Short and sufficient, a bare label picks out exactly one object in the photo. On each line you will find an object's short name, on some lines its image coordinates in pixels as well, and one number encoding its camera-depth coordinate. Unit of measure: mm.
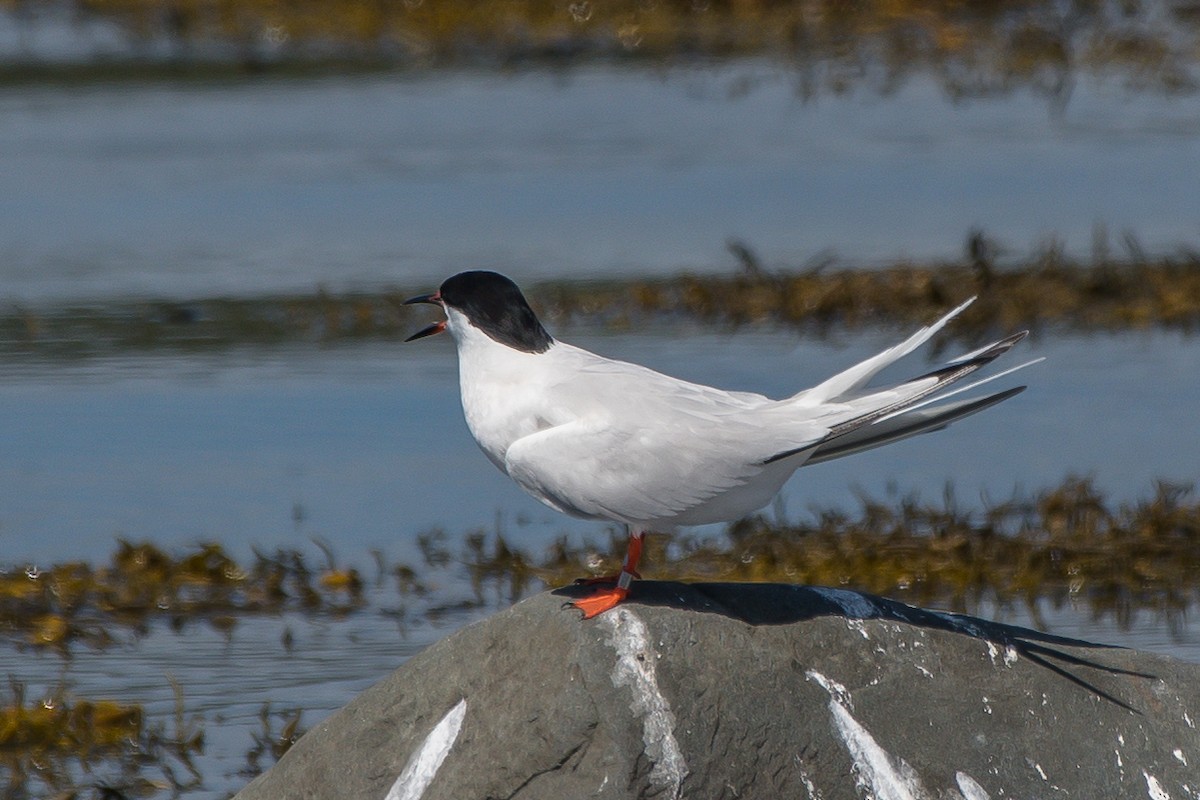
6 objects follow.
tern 8977
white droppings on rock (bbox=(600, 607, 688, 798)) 8437
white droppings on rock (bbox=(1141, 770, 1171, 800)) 9008
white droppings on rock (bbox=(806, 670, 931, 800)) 8687
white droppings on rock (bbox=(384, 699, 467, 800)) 8852
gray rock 8516
